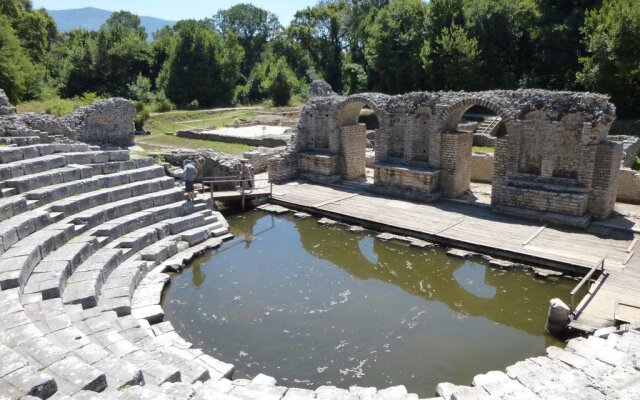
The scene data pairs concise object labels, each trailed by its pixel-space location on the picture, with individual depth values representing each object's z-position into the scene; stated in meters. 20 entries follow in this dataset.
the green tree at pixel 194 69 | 38.66
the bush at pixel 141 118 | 27.58
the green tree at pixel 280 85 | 39.69
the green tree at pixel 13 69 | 23.22
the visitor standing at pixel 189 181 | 13.70
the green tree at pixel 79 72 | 36.94
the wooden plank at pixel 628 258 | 10.77
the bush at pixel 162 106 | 34.00
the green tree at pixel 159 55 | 42.91
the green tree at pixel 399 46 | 32.97
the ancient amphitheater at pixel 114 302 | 5.49
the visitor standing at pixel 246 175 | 16.36
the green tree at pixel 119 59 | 37.97
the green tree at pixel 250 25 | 64.44
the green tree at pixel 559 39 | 27.44
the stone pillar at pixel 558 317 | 8.46
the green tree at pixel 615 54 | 22.12
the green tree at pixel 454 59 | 29.73
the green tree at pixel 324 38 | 47.56
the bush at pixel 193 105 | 37.27
